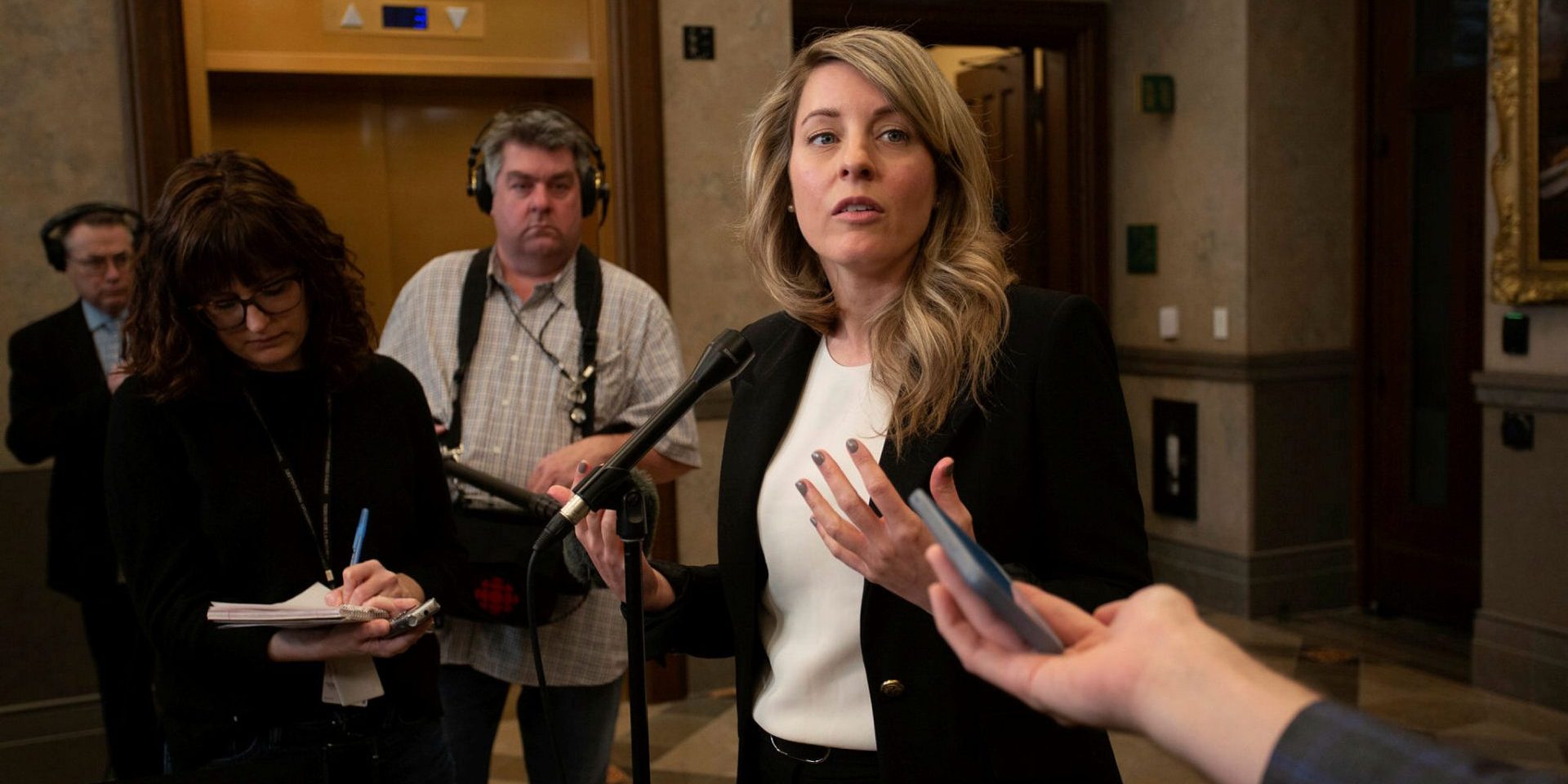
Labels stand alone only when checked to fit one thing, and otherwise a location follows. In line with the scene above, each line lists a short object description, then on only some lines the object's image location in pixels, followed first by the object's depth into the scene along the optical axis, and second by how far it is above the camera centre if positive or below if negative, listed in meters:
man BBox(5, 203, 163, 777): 2.94 -0.29
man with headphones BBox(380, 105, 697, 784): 2.41 -0.15
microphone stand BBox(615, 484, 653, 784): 1.26 -0.31
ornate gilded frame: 4.02 +0.32
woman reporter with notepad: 1.69 -0.24
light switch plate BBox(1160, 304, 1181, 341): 5.50 -0.21
